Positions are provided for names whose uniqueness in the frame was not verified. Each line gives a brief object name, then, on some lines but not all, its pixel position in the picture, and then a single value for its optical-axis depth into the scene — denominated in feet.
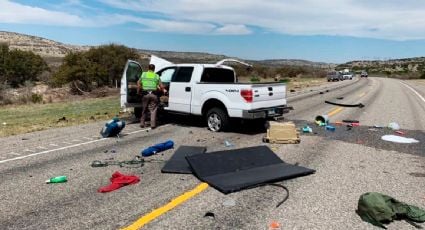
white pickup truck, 38.78
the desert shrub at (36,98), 96.90
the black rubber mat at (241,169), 22.17
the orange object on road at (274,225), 16.48
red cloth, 21.67
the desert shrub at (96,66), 128.77
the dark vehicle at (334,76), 232.24
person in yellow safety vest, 44.14
